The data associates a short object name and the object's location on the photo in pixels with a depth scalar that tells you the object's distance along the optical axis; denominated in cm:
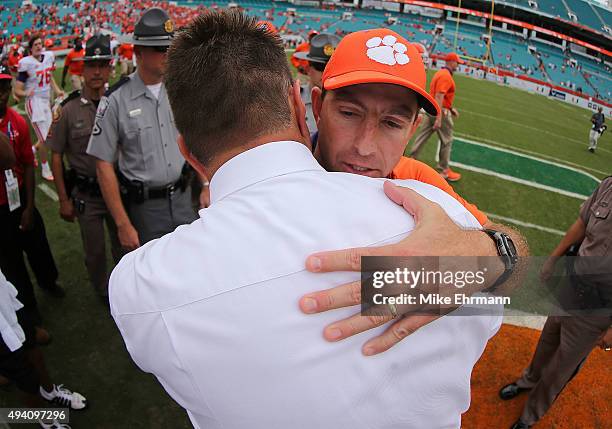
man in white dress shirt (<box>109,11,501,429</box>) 90
